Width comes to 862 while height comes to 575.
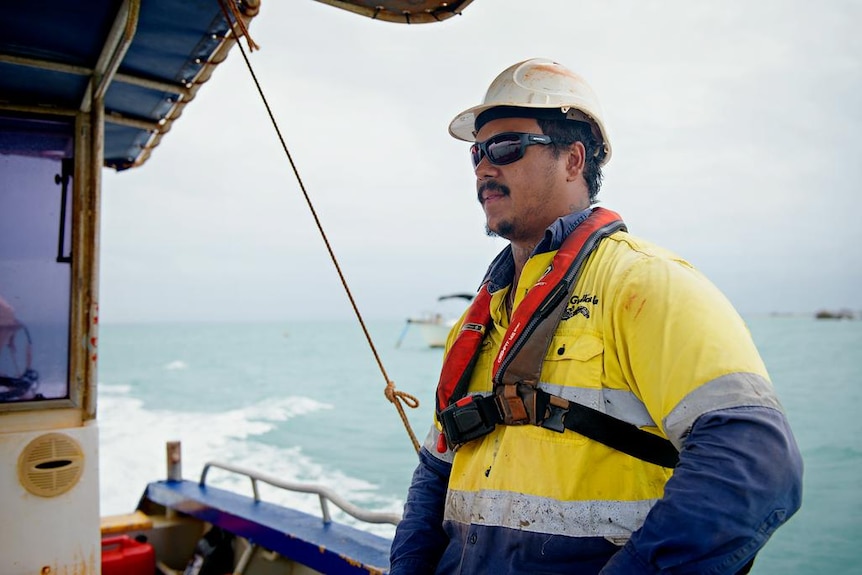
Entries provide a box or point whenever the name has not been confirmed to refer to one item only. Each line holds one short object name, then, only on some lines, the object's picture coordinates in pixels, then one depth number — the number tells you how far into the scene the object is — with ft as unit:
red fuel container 13.24
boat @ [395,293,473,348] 176.69
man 3.75
